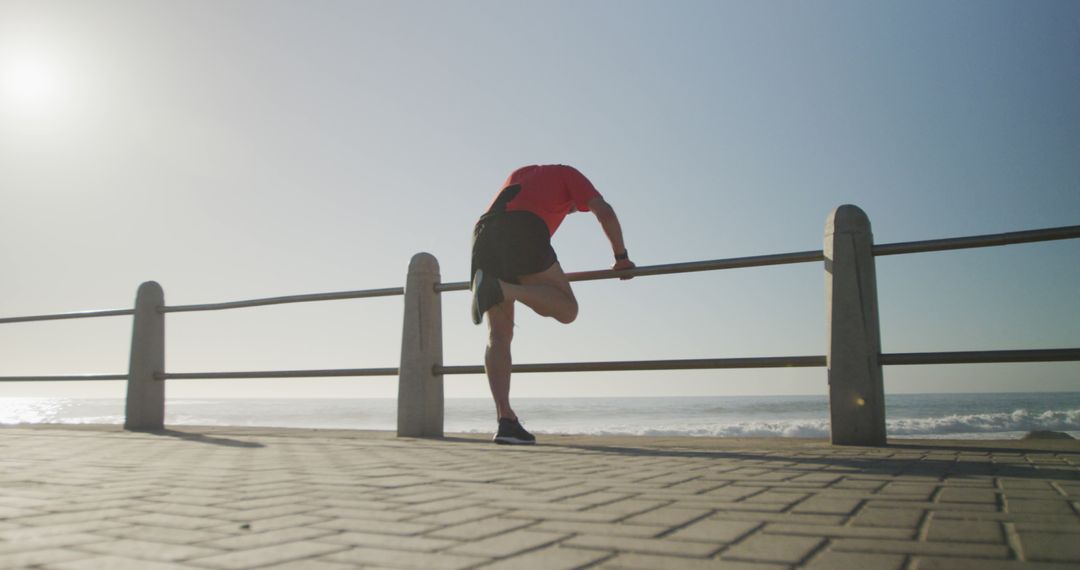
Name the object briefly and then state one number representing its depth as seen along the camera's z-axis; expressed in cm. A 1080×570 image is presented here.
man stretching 403
